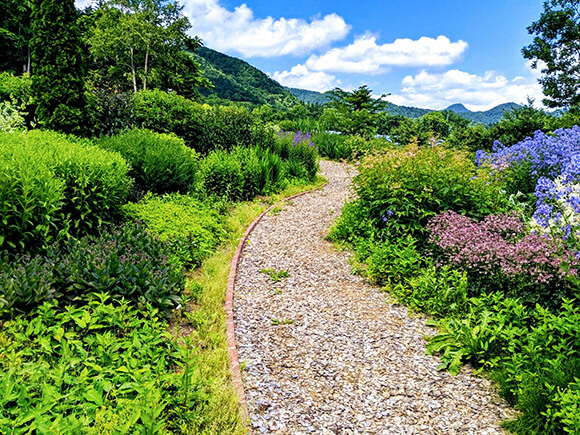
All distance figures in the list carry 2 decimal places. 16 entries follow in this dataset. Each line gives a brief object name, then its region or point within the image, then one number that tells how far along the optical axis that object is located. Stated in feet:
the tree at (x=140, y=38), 69.05
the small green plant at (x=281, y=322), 12.02
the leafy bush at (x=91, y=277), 9.47
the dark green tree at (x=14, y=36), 77.30
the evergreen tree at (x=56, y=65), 22.48
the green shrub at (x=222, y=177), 24.84
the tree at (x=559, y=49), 64.95
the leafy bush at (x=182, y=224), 15.44
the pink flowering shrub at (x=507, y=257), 10.91
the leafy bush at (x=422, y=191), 16.72
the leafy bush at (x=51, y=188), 11.52
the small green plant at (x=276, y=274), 15.43
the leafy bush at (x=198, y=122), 30.35
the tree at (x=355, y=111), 65.62
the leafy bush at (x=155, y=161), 20.54
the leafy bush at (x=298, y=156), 34.32
